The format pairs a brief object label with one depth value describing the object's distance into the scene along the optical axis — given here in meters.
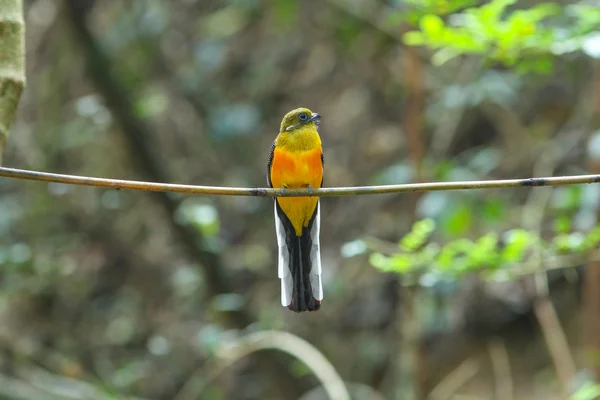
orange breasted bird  6.48
